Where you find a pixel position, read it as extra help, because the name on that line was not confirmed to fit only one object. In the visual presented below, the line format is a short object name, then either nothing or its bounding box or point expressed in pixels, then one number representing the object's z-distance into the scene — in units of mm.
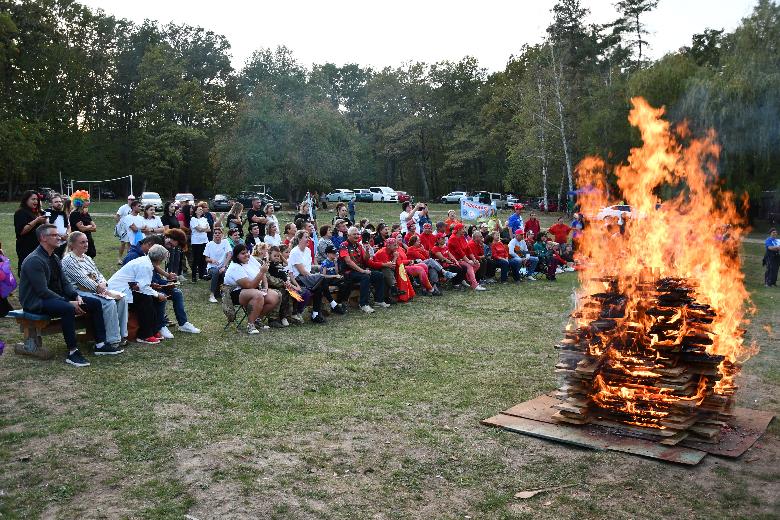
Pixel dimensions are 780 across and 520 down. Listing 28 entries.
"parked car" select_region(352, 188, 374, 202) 58719
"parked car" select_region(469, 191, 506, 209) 51206
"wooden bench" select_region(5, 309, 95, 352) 8258
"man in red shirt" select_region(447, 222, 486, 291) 15719
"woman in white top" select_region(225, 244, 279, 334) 10312
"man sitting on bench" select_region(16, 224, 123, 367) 8125
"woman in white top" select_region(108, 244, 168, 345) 9336
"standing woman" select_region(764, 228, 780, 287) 17406
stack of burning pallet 6180
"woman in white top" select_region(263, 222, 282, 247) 13578
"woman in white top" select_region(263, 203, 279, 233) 15298
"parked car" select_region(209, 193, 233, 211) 45531
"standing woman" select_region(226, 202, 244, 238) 15227
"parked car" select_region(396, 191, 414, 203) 55081
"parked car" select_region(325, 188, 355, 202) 57875
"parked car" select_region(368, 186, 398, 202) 58344
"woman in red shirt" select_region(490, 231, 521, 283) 16938
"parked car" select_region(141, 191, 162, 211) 44088
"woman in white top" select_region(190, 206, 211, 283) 14844
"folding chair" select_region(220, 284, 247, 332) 10466
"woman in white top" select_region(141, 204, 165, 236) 14836
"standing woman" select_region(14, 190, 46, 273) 10930
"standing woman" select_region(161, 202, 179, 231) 15750
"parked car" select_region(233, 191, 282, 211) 44781
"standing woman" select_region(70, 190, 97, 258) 13344
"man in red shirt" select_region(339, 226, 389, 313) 12656
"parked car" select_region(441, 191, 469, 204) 59888
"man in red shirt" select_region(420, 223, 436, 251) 15944
